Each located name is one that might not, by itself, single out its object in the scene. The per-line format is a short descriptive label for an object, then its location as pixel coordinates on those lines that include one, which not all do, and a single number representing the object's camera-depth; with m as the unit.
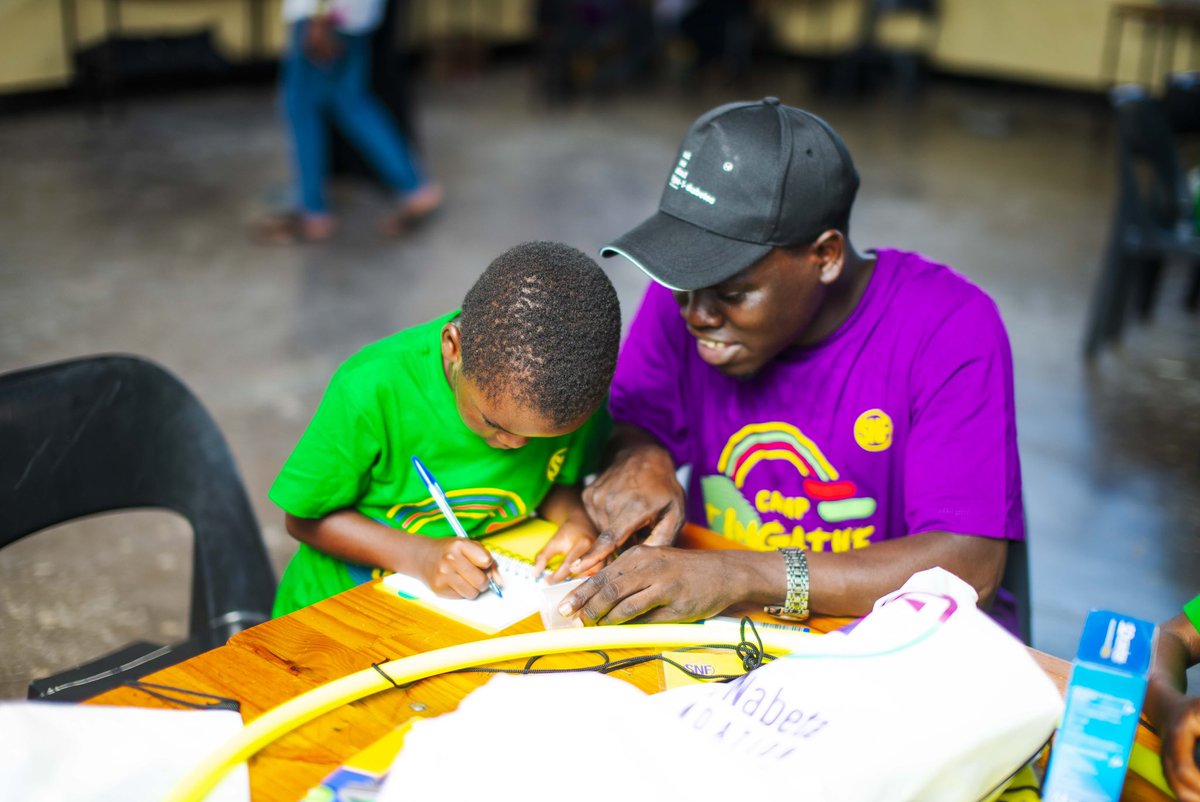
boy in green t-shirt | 1.42
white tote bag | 0.96
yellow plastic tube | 1.10
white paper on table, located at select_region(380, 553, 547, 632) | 1.40
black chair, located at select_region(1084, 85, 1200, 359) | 4.26
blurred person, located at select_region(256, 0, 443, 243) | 5.21
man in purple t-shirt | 1.48
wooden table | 1.14
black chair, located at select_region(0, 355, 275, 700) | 1.69
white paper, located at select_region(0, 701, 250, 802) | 0.99
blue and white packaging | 0.99
